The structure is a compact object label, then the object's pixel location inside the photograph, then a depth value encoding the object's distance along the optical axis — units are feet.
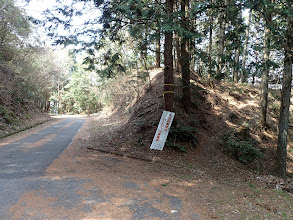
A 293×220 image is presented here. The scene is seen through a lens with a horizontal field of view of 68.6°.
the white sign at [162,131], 28.66
